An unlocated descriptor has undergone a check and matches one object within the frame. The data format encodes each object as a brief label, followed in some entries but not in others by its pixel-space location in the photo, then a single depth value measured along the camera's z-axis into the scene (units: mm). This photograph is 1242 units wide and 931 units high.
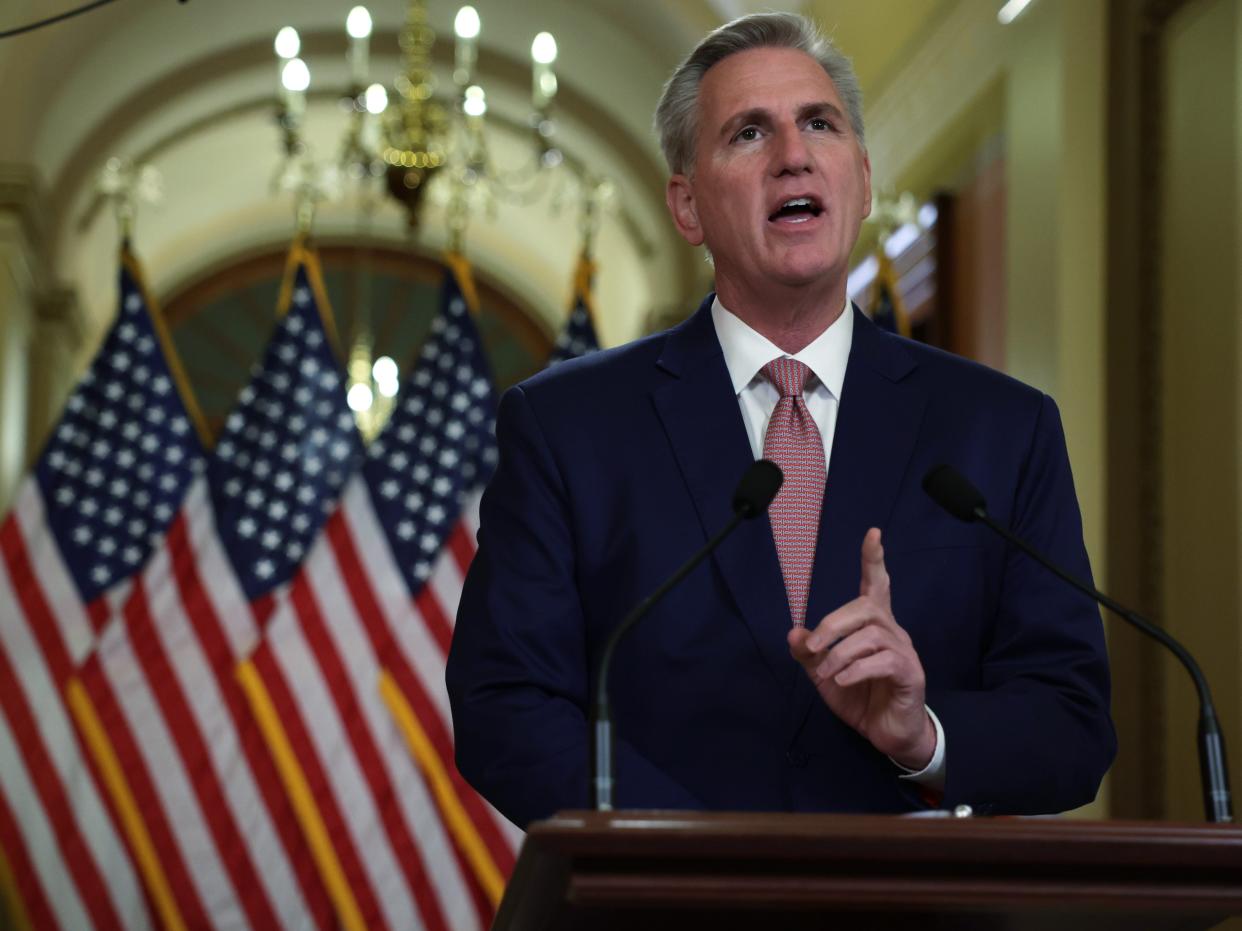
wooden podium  1327
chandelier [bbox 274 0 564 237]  7777
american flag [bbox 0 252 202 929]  6020
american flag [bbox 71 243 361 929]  5953
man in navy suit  1913
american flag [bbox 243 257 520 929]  5961
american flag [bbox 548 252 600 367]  7293
